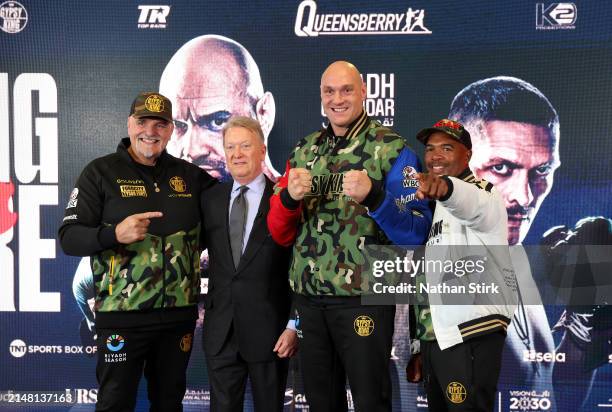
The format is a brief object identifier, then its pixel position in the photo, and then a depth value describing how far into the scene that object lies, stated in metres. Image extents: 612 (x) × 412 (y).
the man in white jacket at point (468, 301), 2.22
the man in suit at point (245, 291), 2.58
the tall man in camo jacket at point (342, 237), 2.35
